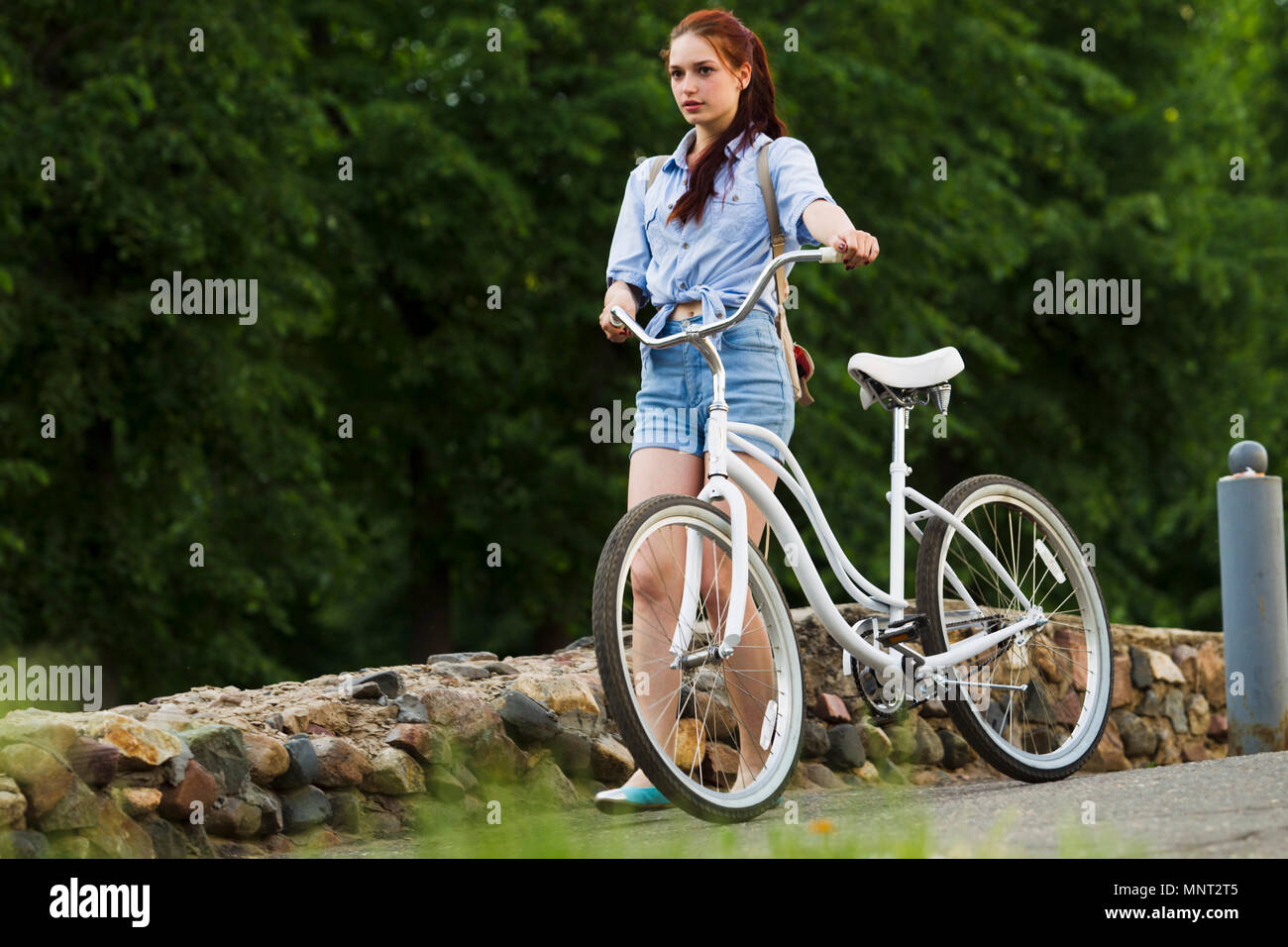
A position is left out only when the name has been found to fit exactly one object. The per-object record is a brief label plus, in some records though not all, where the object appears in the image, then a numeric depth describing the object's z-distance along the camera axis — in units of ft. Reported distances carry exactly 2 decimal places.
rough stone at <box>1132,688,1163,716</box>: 49.11
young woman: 27.84
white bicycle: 25.16
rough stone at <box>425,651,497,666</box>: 39.73
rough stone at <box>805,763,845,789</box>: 37.73
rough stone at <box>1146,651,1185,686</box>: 49.52
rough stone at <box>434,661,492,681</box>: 36.22
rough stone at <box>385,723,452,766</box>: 31.53
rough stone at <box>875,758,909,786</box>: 39.86
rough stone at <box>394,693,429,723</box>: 32.22
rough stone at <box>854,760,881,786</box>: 39.02
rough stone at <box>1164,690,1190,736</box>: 50.14
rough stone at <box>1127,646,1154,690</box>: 48.85
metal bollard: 40.63
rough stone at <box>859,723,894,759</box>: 39.65
